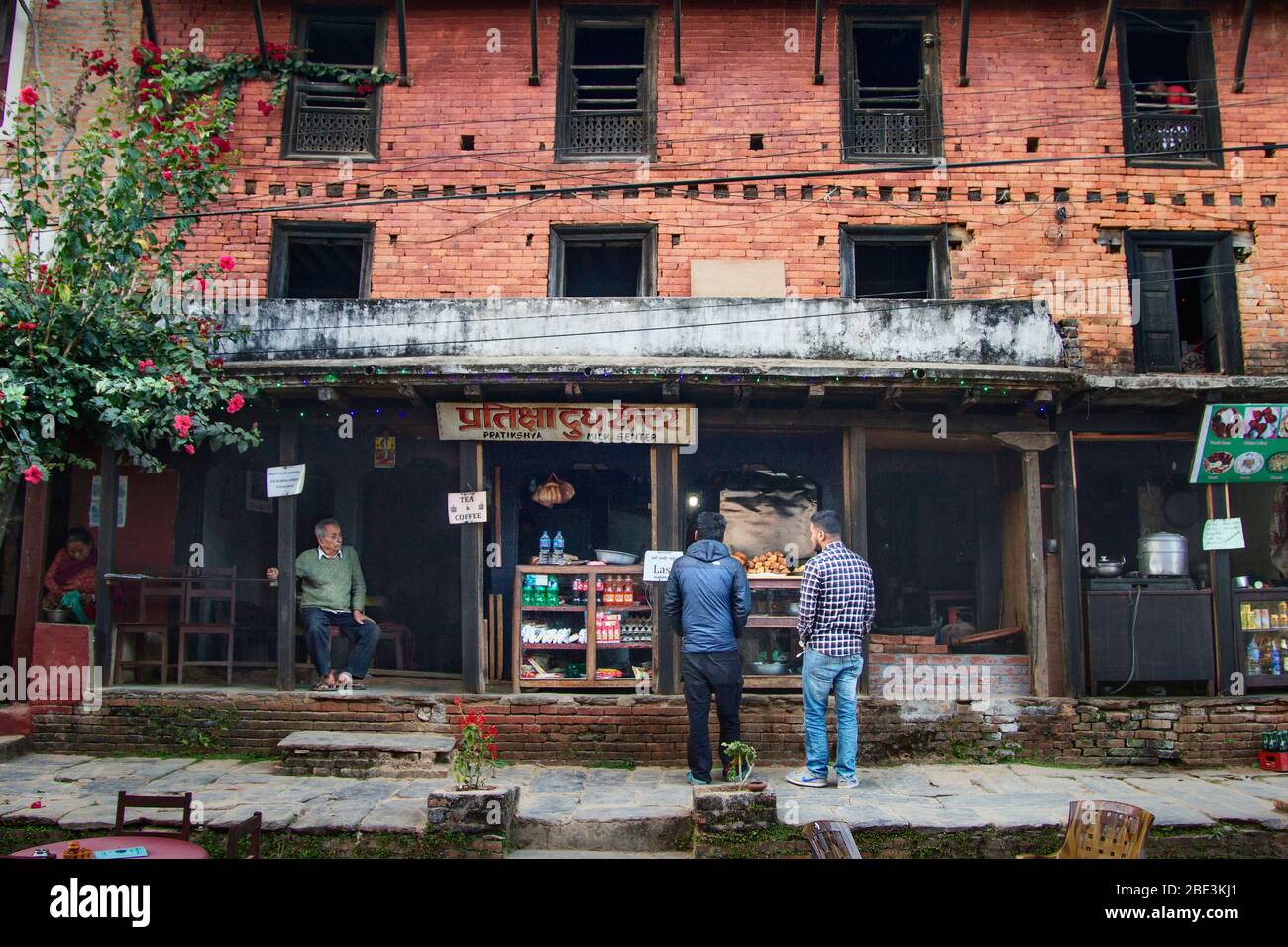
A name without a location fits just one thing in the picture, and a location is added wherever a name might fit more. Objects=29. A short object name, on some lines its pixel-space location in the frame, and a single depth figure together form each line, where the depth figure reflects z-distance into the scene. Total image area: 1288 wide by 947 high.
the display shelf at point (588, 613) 10.04
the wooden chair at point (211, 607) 10.55
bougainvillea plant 8.30
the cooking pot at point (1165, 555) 10.41
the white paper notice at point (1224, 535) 10.06
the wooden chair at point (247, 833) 4.99
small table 4.88
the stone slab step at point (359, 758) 8.98
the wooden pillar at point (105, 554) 10.00
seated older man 10.21
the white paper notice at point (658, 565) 9.96
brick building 10.24
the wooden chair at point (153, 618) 10.31
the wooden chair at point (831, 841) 4.41
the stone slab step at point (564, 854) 7.10
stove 10.12
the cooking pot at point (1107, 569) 10.32
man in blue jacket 8.13
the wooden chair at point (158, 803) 5.41
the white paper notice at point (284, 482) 10.14
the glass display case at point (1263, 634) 10.11
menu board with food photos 10.21
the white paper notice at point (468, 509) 10.07
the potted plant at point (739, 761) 7.01
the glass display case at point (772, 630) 10.30
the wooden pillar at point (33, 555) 10.30
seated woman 10.44
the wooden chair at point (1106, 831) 5.02
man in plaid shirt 8.17
